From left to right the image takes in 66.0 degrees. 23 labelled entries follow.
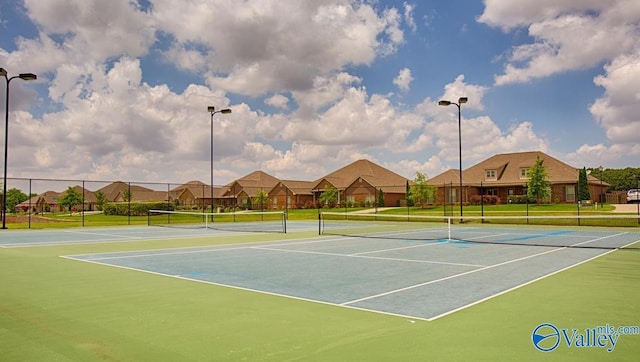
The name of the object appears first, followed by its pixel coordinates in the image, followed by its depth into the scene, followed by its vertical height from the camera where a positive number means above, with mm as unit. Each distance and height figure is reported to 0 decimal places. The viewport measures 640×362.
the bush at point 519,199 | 51128 +103
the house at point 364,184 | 65750 +2497
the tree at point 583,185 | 50531 +1443
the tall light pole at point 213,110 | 31631 +5976
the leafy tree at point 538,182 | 48438 +1753
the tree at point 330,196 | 65938 +735
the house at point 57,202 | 62672 +185
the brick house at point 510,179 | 53250 +2524
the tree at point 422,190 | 52691 +1152
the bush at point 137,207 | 43969 -384
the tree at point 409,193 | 54038 +863
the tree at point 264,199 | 68688 +430
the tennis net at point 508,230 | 18219 -1522
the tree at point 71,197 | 59750 +793
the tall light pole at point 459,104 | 28411 +5612
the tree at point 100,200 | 66925 +477
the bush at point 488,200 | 55188 +35
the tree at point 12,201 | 50428 +271
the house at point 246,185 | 77988 +2536
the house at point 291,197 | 72938 +712
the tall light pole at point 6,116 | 24516 +4600
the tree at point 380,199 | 60406 +259
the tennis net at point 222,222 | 27312 -1391
